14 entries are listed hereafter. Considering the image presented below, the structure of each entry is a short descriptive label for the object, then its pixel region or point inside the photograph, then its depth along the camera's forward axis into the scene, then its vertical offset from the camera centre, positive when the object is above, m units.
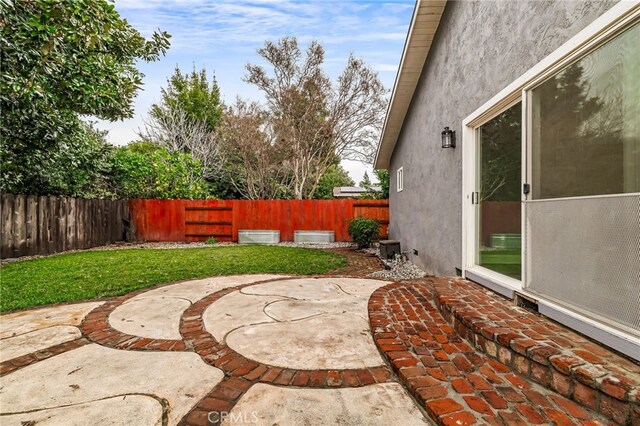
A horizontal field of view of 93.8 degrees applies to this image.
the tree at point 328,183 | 20.53 +2.07
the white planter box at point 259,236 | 10.88 -0.89
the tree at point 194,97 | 19.11 +7.72
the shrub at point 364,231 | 9.09 -0.61
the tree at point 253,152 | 15.49 +3.23
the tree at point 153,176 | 11.06 +1.43
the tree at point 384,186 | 11.57 +0.96
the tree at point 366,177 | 28.92 +3.32
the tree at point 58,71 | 4.41 +2.61
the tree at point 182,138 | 17.72 +4.43
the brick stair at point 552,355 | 1.46 -0.86
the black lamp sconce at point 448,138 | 4.14 +1.01
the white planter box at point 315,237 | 10.85 -0.93
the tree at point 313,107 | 15.29 +5.53
